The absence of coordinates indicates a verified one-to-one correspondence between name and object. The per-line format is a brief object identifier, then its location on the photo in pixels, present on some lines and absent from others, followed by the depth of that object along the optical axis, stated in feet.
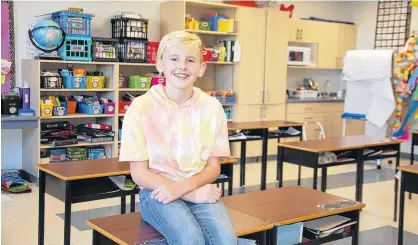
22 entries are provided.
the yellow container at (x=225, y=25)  21.91
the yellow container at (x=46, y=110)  17.52
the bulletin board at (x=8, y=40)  17.88
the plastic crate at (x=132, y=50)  19.33
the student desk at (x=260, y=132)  17.42
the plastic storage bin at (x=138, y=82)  19.86
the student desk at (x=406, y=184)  11.11
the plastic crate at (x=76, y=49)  17.89
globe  17.22
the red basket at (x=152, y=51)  20.10
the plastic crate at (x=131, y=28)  19.39
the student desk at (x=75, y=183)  9.56
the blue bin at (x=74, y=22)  17.84
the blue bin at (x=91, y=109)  18.62
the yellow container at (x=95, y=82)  18.66
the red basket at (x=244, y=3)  22.91
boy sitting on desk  6.66
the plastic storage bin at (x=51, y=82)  17.66
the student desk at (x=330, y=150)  13.53
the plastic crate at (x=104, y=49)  18.67
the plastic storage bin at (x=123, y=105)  19.38
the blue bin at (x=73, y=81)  18.16
